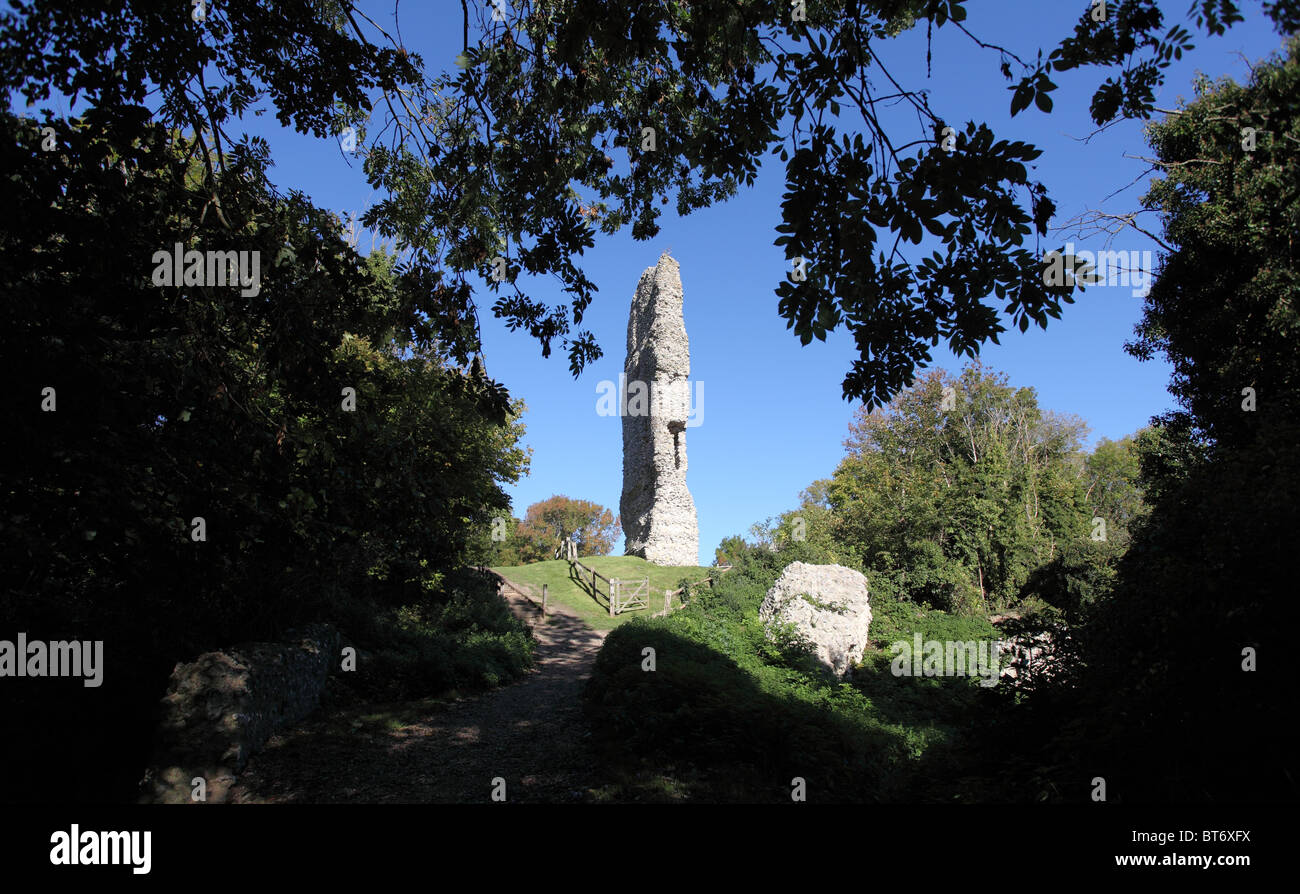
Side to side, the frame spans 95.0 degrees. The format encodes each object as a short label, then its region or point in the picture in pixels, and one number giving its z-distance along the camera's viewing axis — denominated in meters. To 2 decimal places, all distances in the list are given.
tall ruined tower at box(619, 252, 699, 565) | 34.16
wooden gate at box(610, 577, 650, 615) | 23.80
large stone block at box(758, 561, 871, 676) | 16.09
